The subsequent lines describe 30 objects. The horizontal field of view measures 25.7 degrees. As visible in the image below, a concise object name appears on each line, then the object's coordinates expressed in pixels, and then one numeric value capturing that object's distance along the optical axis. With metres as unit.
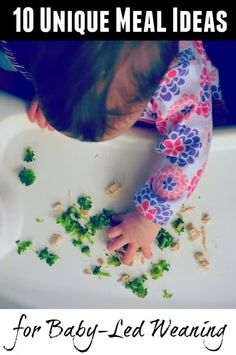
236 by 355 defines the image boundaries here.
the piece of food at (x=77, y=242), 0.66
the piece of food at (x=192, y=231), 0.66
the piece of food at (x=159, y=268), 0.66
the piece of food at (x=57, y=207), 0.65
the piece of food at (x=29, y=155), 0.64
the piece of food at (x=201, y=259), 0.66
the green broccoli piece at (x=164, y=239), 0.66
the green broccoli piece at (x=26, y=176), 0.64
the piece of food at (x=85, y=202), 0.65
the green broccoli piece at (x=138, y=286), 0.66
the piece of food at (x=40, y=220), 0.66
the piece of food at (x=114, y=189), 0.65
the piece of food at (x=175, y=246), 0.66
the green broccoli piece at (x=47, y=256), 0.66
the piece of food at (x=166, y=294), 0.67
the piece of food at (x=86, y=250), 0.66
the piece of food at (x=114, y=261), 0.66
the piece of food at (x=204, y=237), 0.66
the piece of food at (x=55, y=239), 0.66
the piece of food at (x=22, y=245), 0.66
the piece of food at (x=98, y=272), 0.66
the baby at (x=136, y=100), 0.44
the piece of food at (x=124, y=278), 0.66
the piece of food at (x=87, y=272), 0.66
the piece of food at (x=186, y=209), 0.66
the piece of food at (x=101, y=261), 0.66
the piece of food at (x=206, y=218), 0.66
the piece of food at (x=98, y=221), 0.66
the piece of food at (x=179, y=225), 0.66
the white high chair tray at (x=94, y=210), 0.65
